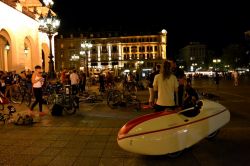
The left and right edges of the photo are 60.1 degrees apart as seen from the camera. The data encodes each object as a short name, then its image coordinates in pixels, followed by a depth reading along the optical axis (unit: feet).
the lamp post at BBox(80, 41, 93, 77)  77.47
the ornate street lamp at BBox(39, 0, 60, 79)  40.70
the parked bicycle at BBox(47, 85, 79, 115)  25.47
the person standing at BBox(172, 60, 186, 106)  22.00
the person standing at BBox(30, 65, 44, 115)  25.15
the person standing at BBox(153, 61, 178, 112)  14.77
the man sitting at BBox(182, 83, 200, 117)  13.91
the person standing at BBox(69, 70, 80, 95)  35.97
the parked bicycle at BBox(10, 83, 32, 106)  34.42
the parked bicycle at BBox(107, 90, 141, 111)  29.06
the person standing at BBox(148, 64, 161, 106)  24.86
